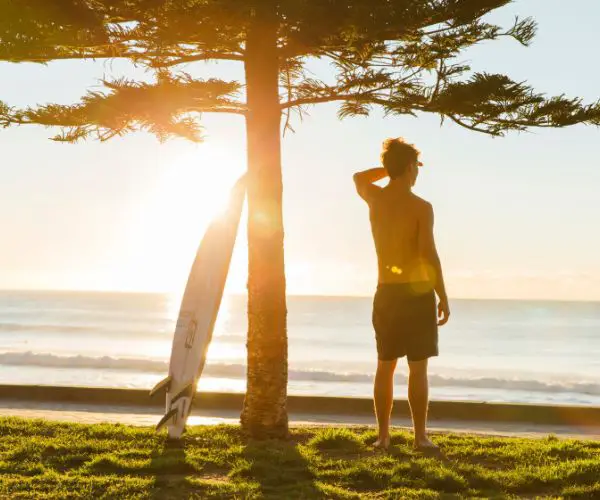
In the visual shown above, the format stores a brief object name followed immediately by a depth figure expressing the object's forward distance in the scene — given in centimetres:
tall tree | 664
